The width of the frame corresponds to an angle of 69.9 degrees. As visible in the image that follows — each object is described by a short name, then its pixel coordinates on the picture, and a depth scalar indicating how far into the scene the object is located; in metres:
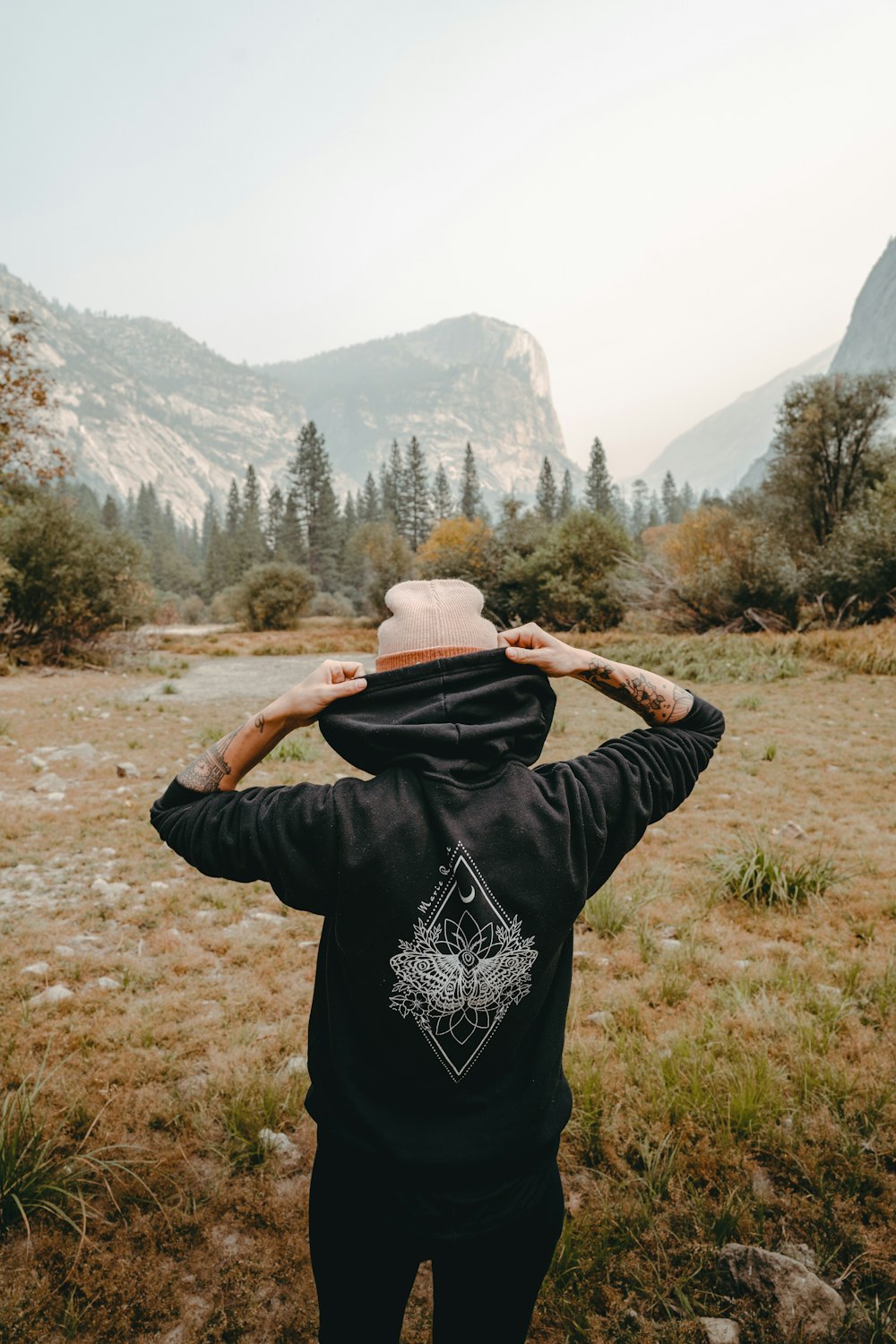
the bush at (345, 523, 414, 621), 41.06
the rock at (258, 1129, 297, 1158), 2.32
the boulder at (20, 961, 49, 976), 3.24
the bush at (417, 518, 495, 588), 27.25
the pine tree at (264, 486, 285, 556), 72.44
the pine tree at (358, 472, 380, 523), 84.00
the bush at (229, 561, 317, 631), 36.81
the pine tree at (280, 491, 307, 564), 66.81
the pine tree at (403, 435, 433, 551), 76.69
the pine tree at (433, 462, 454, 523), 82.75
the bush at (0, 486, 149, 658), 16.92
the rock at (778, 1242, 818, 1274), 1.90
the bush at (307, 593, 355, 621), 47.44
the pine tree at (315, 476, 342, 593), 66.25
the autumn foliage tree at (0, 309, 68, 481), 12.52
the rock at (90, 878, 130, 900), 4.12
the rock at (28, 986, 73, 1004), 3.03
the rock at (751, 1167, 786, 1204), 2.10
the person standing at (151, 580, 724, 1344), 1.15
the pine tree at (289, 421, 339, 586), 65.94
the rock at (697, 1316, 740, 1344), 1.72
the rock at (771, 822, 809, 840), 4.90
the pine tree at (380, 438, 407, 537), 78.62
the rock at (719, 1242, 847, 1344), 1.70
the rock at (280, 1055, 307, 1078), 2.64
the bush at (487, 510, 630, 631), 22.59
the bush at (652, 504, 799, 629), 16.70
